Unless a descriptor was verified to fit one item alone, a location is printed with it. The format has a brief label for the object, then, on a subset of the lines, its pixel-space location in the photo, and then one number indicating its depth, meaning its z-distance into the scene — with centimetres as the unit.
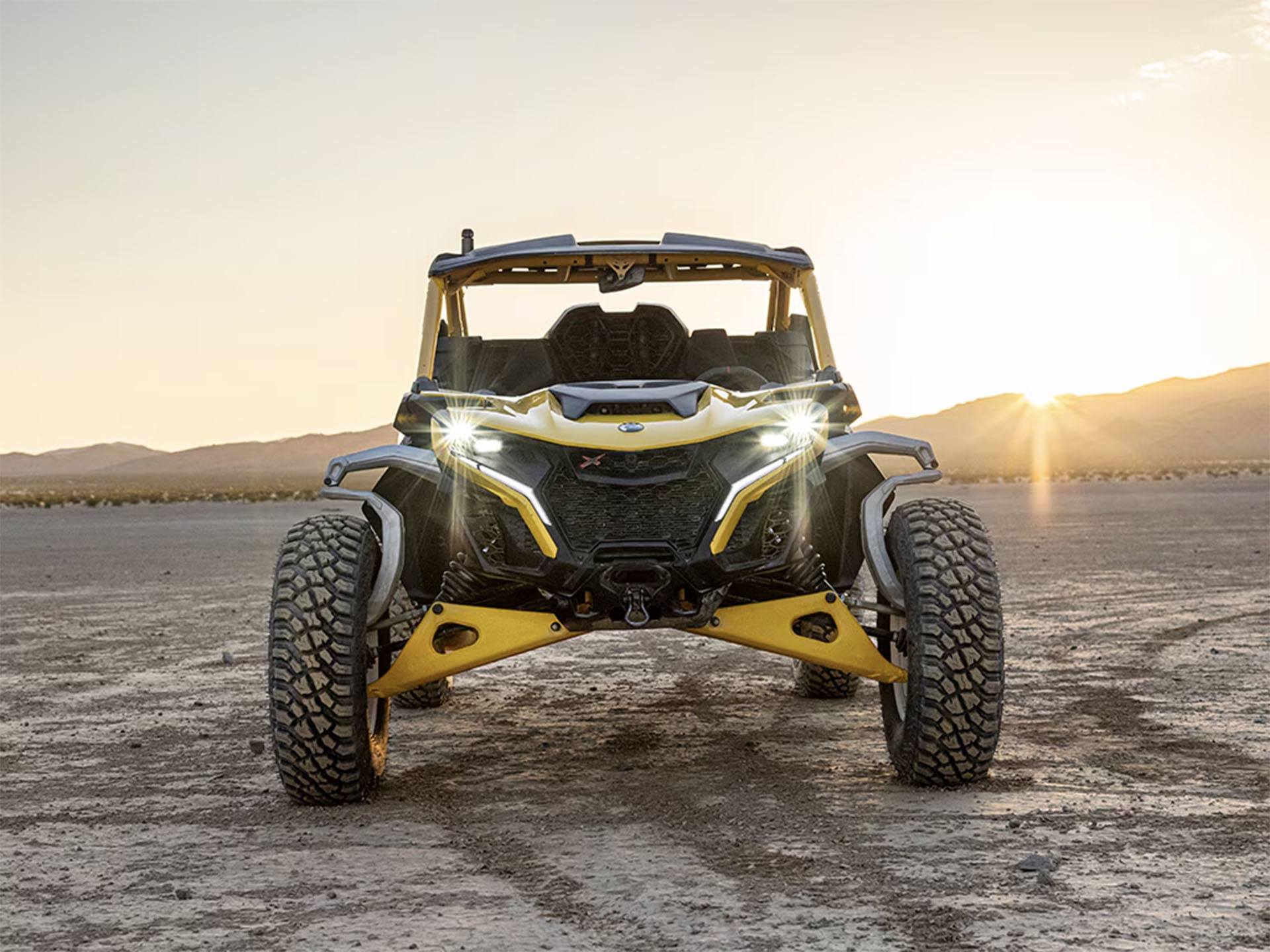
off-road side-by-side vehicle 689
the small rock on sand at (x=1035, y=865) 586
